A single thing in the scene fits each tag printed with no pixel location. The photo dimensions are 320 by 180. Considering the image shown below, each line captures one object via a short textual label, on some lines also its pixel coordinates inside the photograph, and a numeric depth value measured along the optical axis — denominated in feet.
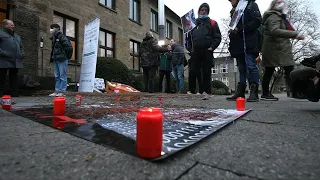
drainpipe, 23.50
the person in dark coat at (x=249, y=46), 10.23
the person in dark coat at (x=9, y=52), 13.38
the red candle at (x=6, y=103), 7.10
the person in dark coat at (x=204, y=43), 12.39
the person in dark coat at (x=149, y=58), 17.48
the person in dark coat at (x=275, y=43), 9.98
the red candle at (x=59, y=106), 5.53
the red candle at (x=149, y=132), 2.20
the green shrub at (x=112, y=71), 23.09
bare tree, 64.74
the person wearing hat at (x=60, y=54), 14.66
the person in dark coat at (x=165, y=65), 19.18
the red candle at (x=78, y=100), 8.73
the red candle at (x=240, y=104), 6.60
